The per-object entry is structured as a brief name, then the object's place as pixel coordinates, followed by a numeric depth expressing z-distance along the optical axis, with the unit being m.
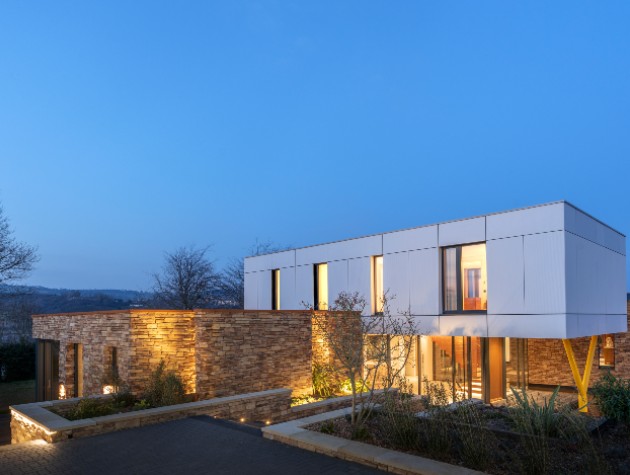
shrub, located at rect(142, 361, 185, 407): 9.52
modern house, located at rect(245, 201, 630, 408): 11.66
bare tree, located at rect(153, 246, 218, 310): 31.80
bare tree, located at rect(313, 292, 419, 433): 8.77
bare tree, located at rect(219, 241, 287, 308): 34.41
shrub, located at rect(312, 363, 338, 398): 13.15
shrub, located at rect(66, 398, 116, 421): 8.49
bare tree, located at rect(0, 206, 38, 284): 24.16
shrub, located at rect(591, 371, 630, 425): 8.47
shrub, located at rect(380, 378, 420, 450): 6.59
